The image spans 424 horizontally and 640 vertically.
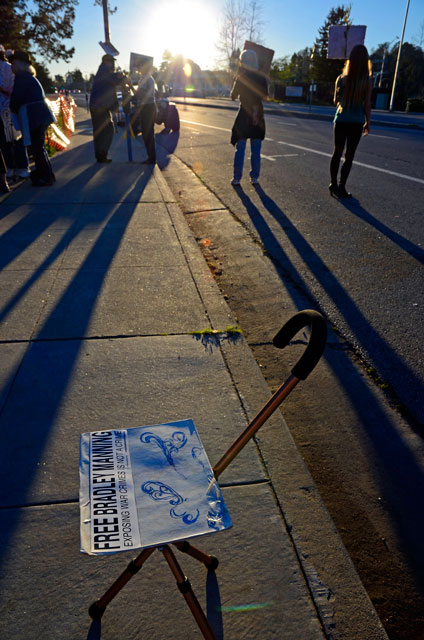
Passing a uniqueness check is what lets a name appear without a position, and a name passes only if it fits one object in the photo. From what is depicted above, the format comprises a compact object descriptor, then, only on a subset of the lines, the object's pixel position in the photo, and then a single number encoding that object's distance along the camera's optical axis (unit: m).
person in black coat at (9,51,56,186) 7.45
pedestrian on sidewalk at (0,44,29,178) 7.49
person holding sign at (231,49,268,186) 7.06
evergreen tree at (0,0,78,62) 24.84
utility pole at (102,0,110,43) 26.70
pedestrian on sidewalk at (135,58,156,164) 9.81
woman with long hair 6.50
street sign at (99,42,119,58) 10.60
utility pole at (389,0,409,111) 37.50
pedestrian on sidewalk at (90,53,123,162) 9.91
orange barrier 11.89
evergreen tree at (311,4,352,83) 53.22
